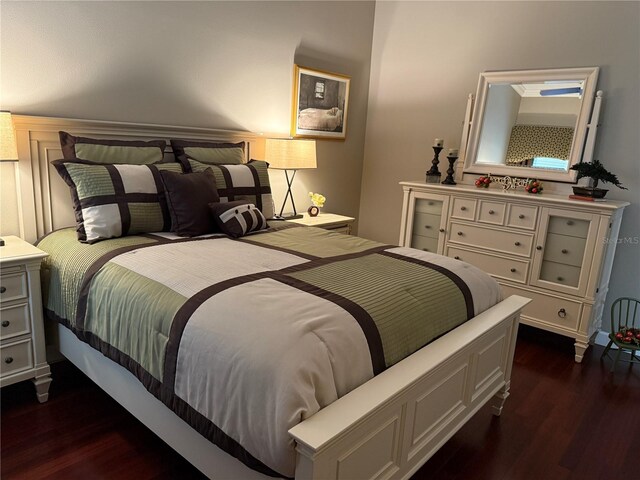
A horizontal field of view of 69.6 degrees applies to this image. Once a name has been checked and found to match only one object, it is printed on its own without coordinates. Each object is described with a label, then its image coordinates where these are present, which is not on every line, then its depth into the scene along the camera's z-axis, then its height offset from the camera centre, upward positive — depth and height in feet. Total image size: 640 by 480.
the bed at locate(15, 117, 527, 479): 4.07 -2.28
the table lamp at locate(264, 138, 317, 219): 10.91 -0.25
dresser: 9.48 -1.90
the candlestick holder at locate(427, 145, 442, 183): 12.32 -0.50
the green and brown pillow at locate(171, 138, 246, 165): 9.16 -0.28
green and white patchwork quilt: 4.05 -1.86
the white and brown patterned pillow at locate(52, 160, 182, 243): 7.22 -1.07
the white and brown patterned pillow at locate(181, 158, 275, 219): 8.84 -0.82
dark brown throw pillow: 7.80 -1.15
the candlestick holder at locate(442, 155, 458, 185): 12.08 -0.50
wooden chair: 9.25 -3.41
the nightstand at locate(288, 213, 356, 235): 11.21 -1.86
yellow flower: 12.14 -1.42
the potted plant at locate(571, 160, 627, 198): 9.62 -0.26
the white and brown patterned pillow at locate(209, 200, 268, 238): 8.01 -1.35
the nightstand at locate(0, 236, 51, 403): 6.51 -2.76
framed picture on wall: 12.17 +1.12
